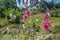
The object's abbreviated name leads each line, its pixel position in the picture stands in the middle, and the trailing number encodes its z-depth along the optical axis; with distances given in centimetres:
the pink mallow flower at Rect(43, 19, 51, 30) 88
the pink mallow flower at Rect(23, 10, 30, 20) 93
